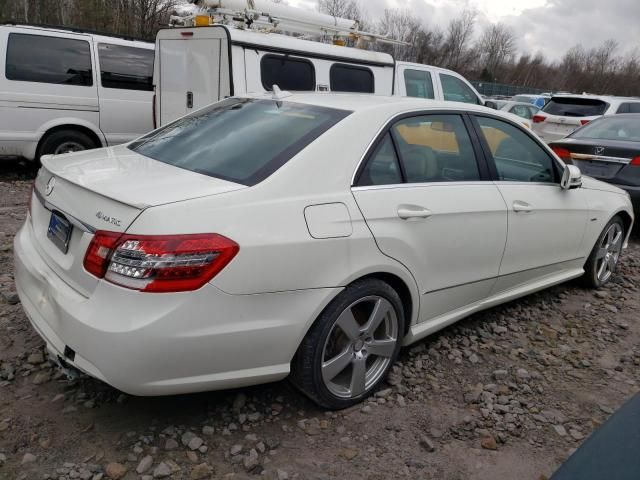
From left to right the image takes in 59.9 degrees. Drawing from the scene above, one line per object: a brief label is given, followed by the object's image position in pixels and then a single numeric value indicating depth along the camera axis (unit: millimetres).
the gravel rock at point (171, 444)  2422
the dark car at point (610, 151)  6125
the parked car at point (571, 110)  11023
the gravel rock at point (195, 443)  2429
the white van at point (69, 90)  6664
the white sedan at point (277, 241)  2109
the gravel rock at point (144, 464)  2277
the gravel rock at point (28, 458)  2287
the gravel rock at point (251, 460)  2346
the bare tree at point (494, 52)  67375
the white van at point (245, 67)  5801
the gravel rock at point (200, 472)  2273
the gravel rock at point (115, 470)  2238
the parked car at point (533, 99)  22527
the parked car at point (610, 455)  1446
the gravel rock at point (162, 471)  2260
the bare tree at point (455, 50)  60231
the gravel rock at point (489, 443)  2602
